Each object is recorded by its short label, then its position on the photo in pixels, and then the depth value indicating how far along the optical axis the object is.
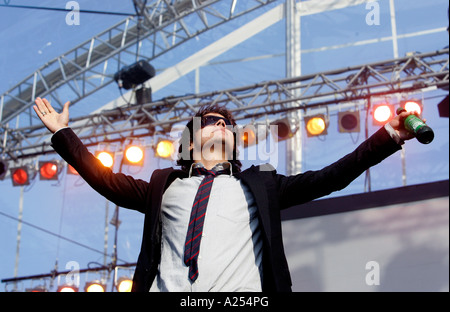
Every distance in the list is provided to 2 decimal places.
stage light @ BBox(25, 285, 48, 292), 8.43
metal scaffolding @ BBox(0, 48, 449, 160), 6.82
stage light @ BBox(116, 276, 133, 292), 8.01
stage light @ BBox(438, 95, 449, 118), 6.73
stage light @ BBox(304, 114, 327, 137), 7.17
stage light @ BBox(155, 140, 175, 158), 7.52
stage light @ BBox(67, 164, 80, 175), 7.80
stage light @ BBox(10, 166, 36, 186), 7.94
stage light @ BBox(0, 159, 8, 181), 7.74
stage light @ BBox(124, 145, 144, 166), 7.48
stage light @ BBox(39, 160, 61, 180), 8.00
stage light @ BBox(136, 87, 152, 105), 7.76
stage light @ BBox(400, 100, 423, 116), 6.81
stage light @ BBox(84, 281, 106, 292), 8.28
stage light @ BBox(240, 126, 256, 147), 7.32
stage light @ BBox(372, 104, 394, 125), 6.88
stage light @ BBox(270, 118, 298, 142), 7.33
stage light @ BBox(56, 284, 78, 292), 8.31
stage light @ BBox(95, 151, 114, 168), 7.44
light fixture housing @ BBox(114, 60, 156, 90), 7.48
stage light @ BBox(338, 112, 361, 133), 7.14
